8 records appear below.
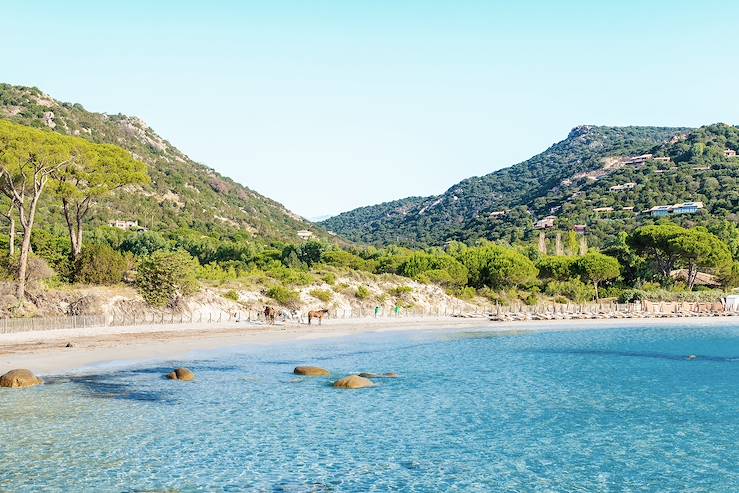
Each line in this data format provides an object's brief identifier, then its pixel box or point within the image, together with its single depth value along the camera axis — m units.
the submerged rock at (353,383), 26.89
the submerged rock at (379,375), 29.89
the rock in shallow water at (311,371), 30.19
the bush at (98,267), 48.75
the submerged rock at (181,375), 28.08
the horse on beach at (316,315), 54.12
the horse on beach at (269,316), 52.31
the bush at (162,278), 49.69
